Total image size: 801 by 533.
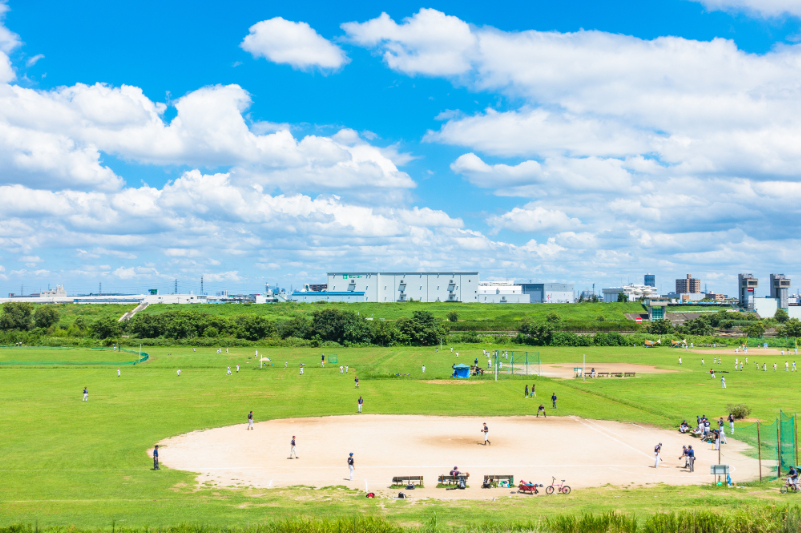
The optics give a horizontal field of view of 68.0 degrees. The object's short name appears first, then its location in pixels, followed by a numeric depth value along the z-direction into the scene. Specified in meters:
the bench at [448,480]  30.33
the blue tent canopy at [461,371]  76.69
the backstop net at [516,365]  80.12
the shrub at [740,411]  47.78
